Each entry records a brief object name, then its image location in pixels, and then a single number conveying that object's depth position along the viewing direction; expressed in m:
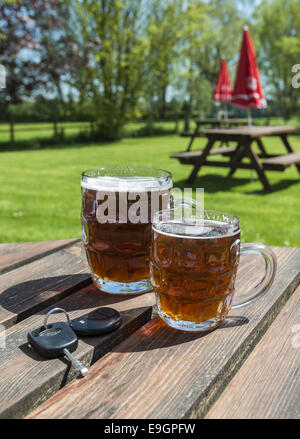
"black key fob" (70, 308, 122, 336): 0.86
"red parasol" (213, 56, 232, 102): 12.79
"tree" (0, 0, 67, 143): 16.73
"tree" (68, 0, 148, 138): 18.36
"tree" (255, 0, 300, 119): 29.36
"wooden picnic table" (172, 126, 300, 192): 6.63
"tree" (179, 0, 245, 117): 22.70
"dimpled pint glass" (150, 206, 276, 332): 0.90
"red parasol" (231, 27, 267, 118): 7.60
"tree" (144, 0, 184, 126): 19.68
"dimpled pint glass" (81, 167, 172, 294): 1.06
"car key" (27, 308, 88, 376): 0.77
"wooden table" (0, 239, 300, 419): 0.69
